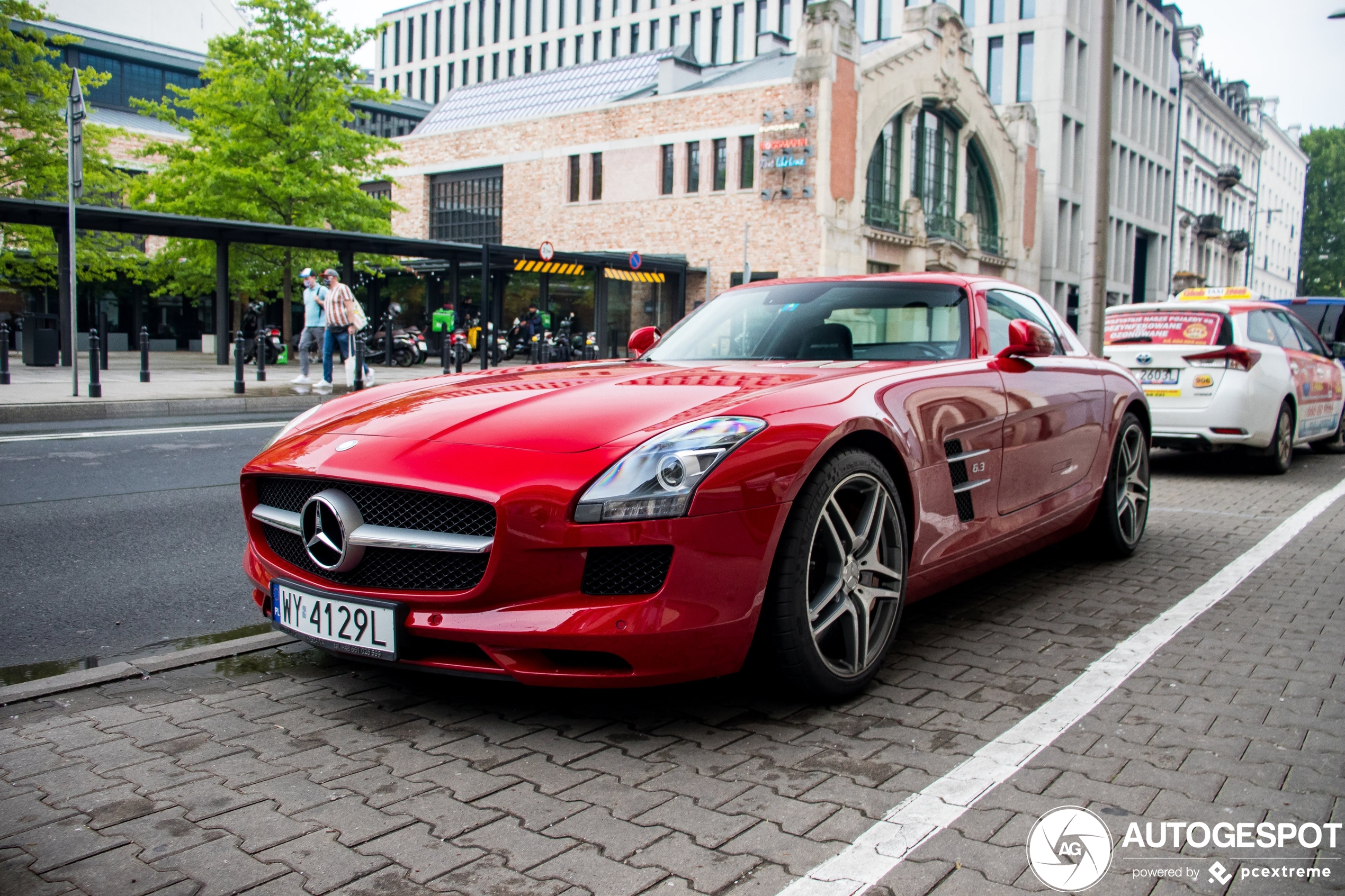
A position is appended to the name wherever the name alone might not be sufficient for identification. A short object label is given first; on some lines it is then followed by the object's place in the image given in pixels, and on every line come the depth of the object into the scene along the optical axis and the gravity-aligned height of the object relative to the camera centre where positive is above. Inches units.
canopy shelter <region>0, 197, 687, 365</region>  861.8 +111.4
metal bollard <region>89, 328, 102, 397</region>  555.5 -8.3
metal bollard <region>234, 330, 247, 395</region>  626.8 -7.3
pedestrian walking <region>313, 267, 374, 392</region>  681.0 +24.1
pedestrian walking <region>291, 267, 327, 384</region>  698.8 +28.8
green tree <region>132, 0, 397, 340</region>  1047.6 +219.5
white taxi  364.2 -0.4
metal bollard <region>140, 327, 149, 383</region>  688.4 -1.7
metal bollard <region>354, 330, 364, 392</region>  689.6 -2.7
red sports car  109.1 -17.5
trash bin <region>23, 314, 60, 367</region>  835.4 +6.3
